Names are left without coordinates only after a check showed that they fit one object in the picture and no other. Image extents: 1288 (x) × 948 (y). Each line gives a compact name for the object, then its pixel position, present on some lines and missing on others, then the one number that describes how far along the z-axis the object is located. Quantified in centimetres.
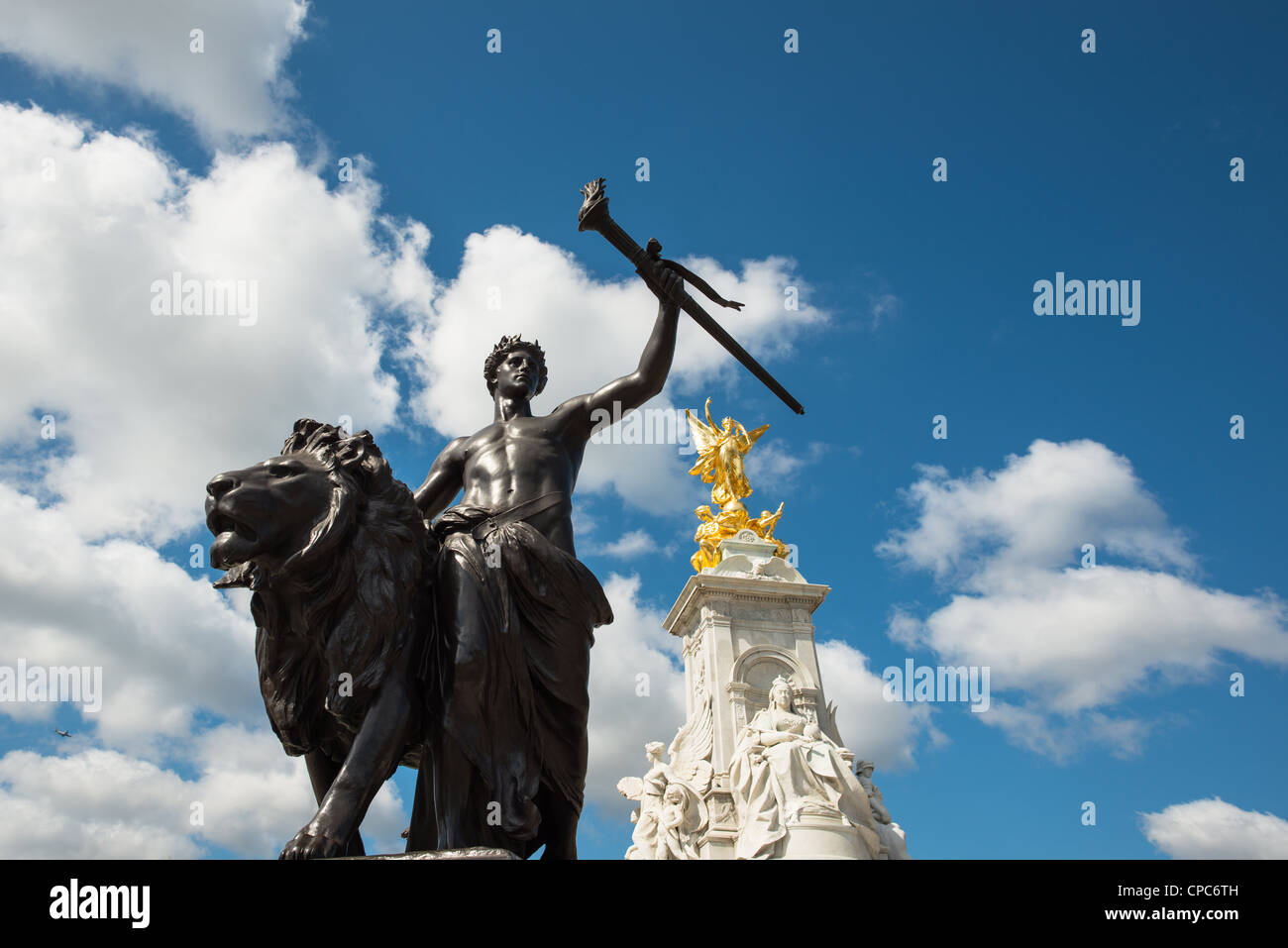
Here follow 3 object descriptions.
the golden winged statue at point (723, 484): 2694
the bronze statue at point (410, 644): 382
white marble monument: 1784
